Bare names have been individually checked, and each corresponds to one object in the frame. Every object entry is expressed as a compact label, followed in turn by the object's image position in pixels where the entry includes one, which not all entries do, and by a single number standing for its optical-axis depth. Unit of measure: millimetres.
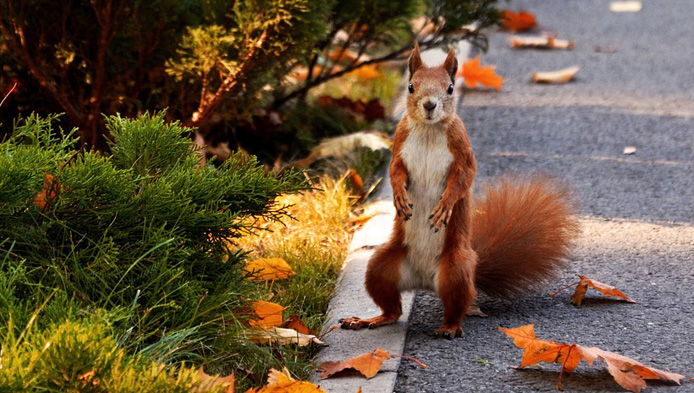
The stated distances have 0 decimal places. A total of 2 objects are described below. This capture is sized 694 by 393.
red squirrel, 6043
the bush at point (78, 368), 4117
